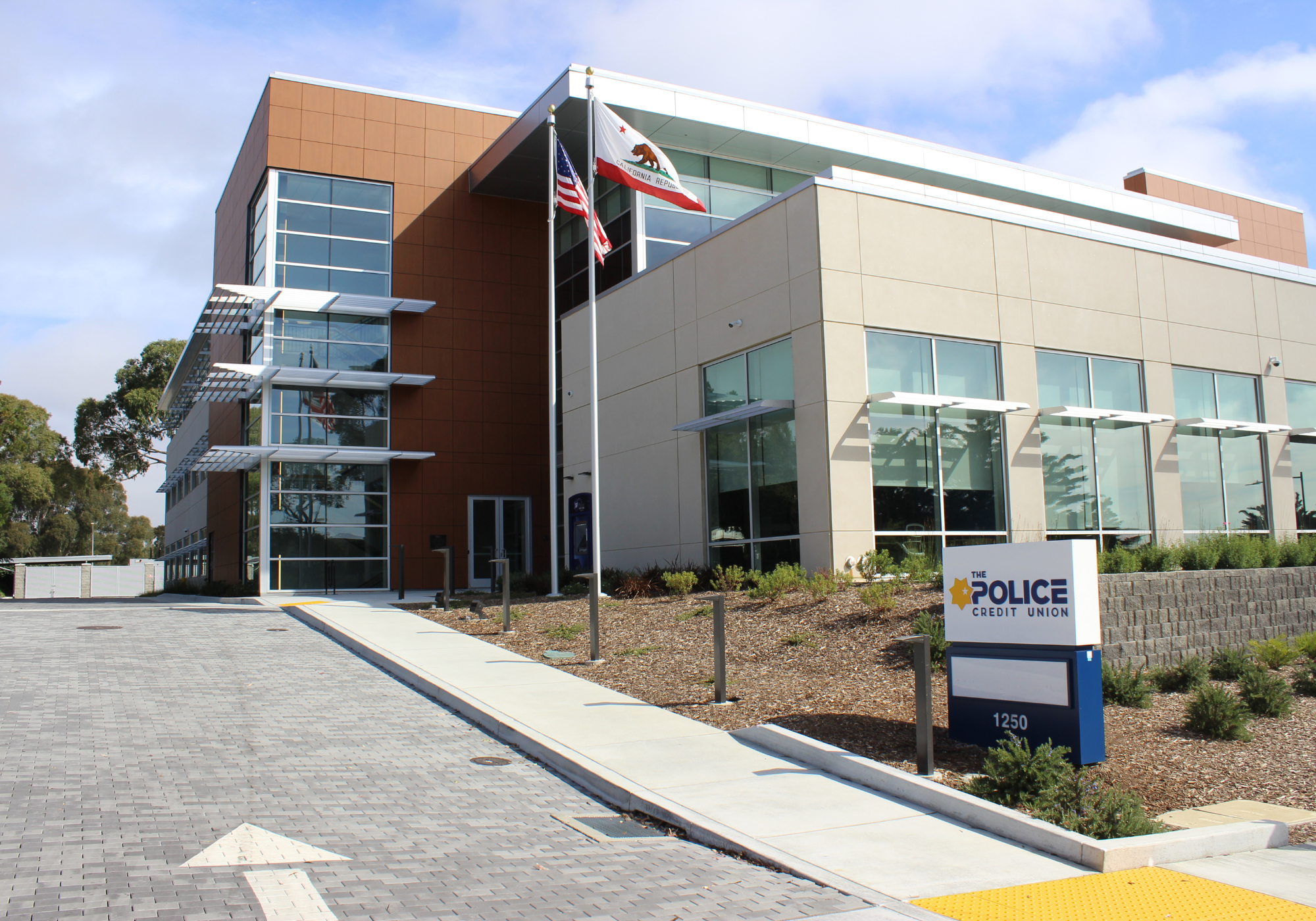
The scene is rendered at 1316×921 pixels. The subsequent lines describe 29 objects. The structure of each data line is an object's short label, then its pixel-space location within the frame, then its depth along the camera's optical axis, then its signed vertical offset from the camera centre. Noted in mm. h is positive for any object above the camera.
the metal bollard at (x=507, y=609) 15750 -994
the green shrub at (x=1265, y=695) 9906 -1668
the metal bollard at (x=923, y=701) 7867 -1293
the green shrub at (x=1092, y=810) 6719 -1914
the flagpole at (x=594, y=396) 18094 +2782
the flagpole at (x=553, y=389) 20766 +3326
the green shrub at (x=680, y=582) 17375 -697
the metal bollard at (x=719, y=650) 10195 -1134
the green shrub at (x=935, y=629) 11148 -1077
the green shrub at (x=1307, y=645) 12367 -1493
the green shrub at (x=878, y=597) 12930 -791
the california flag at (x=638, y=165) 18797 +7009
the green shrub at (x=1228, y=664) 11289 -1553
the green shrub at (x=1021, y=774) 7238 -1745
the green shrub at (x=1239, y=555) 16328 -462
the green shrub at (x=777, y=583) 15266 -682
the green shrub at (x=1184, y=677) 10852 -1619
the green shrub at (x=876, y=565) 15805 -462
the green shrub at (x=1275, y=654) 12195 -1555
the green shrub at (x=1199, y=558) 16094 -486
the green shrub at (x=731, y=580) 16938 -680
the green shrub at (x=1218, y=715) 9078 -1699
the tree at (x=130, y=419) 69062 +9456
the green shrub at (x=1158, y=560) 15578 -496
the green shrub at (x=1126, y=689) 10227 -1628
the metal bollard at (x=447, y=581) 18312 -625
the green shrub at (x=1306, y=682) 11008 -1733
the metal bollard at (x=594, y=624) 13038 -1039
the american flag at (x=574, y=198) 19688 +6796
